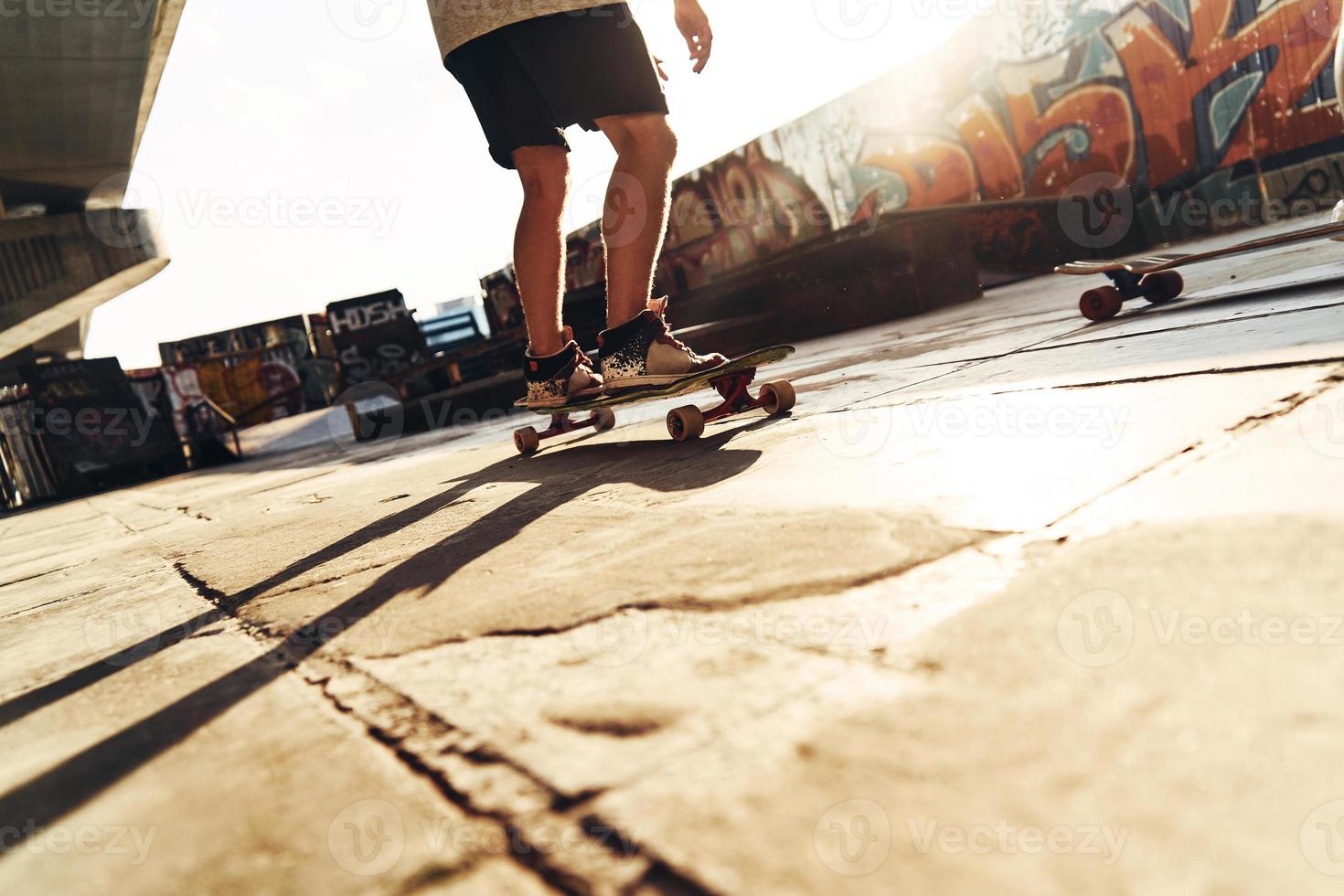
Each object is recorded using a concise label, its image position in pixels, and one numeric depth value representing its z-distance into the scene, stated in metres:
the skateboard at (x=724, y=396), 2.14
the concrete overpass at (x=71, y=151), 9.29
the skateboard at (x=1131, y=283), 2.76
